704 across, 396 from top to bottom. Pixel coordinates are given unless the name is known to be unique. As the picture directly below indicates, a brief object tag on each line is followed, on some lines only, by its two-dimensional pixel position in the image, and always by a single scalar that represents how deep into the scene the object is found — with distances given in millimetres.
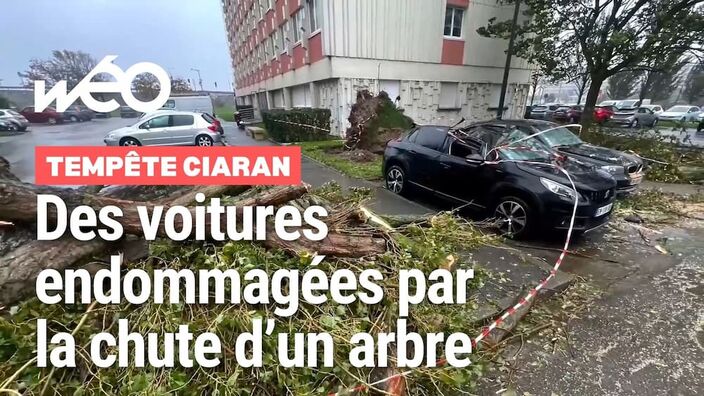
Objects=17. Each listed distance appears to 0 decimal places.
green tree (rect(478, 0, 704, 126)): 9805
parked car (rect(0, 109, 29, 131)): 17688
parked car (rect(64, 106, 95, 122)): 24672
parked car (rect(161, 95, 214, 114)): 20703
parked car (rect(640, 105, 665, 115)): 21217
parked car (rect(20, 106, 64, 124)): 19422
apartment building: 12742
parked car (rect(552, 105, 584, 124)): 21031
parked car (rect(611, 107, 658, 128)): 19422
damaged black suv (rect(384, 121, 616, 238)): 4062
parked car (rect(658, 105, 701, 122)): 23317
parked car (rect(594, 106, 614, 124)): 17102
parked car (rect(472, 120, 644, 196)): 5568
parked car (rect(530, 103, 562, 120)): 23788
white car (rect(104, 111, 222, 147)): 11000
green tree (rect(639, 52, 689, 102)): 33100
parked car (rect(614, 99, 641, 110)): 24234
